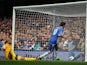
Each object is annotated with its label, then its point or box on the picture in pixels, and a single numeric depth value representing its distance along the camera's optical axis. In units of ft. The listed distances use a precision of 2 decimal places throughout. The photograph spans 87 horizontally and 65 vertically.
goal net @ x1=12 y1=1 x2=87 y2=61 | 61.26
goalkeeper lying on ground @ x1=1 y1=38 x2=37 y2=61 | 58.70
